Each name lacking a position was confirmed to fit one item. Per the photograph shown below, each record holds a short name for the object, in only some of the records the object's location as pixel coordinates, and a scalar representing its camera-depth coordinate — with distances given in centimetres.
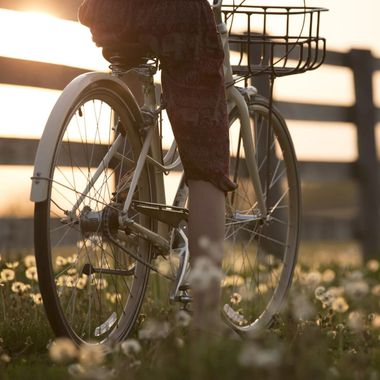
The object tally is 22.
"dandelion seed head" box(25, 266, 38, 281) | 814
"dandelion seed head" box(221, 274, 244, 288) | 898
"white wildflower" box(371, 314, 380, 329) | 628
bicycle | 616
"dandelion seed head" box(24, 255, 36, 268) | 883
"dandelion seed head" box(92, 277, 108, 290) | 710
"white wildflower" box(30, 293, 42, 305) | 770
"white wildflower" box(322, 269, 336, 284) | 940
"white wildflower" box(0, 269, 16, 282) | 780
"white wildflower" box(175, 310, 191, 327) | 463
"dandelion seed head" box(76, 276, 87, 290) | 802
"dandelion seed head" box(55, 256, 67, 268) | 862
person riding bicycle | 621
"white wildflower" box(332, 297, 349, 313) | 555
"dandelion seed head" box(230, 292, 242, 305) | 815
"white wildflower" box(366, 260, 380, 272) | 1039
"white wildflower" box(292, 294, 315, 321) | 428
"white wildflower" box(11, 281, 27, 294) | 784
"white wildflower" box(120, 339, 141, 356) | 439
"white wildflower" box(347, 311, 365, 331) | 462
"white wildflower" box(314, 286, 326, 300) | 660
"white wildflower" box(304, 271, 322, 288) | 618
